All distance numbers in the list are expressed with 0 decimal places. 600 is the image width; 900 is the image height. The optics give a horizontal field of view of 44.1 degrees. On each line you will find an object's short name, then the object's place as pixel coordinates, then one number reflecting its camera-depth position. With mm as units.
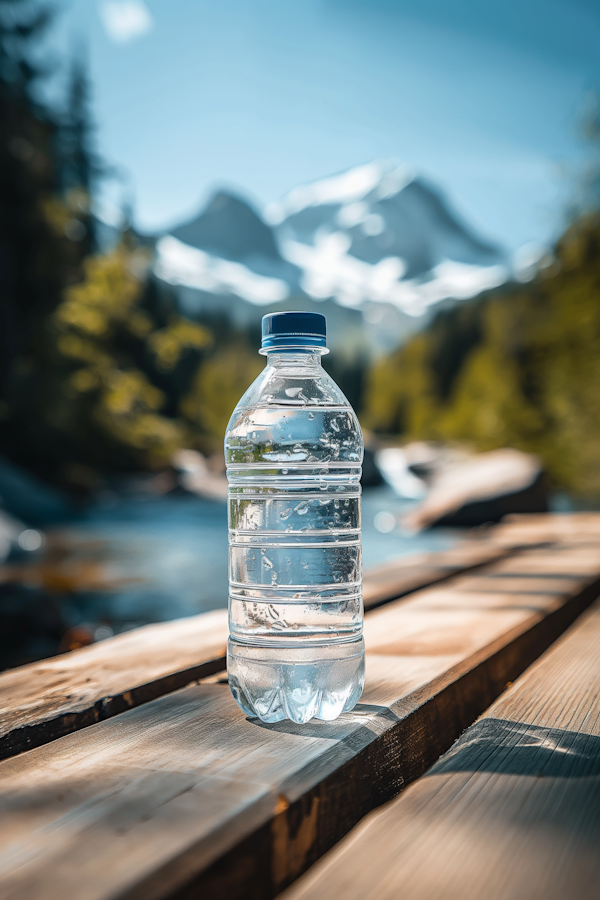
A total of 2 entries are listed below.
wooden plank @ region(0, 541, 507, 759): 1146
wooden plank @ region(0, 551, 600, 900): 706
